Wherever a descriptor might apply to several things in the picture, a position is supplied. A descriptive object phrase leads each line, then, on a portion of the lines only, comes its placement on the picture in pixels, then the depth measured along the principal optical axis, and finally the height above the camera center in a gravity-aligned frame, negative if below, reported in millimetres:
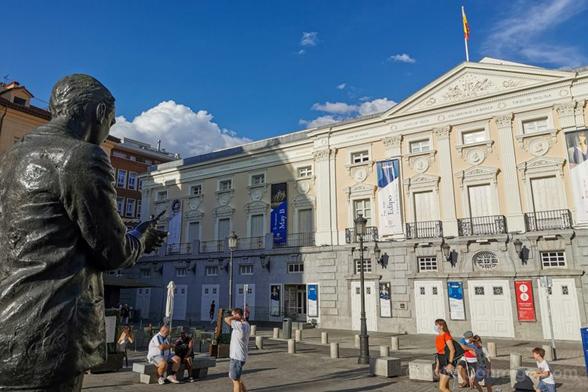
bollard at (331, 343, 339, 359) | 15261 -2131
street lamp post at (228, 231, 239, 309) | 20500 +2461
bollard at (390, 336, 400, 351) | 17656 -2191
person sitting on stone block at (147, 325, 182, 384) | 10477 -1616
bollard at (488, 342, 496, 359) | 15560 -2185
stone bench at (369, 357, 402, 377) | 11664 -2084
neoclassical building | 21422 +4576
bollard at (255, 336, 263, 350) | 17875 -2148
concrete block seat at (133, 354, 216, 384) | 10562 -1963
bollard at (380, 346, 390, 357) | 13716 -1925
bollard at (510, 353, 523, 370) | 12020 -1945
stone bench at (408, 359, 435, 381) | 11102 -2066
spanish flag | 26719 +16424
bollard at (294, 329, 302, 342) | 20511 -2135
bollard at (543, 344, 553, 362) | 15102 -2245
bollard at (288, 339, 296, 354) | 16566 -2156
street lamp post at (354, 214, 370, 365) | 13906 -1718
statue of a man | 1766 +170
